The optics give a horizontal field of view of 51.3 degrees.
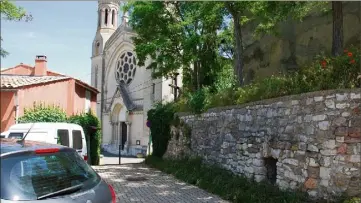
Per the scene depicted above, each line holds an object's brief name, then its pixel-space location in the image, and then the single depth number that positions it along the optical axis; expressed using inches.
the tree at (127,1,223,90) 641.0
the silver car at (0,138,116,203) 135.6
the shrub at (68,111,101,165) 749.0
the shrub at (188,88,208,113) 524.6
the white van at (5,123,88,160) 442.0
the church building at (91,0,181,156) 1445.6
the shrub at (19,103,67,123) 537.5
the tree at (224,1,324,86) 346.0
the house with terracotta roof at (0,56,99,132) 422.0
